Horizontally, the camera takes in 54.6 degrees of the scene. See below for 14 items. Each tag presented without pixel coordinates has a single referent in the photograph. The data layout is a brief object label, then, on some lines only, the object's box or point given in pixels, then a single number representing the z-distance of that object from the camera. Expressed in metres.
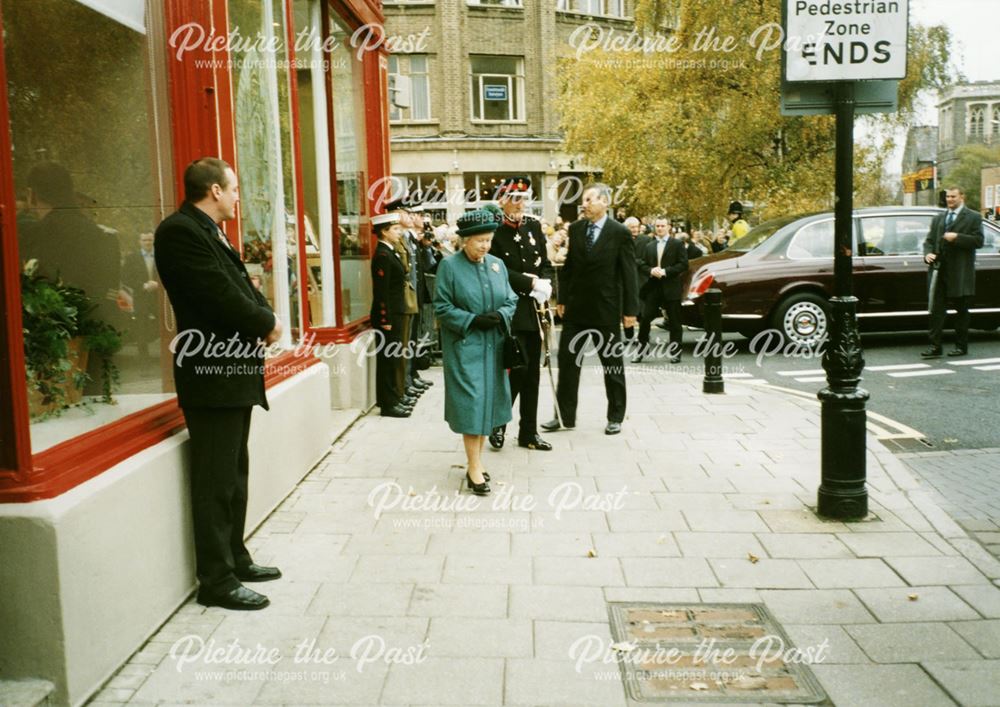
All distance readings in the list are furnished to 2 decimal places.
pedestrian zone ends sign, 5.51
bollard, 10.08
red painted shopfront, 3.34
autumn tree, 19.92
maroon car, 13.06
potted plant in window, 3.85
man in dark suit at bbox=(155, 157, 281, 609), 4.17
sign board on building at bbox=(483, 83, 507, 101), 32.66
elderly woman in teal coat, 6.25
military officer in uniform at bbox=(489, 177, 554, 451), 7.60
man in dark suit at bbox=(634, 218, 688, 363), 13.12
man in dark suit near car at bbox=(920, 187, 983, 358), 11.95
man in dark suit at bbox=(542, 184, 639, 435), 8.07
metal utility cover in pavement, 3.57
